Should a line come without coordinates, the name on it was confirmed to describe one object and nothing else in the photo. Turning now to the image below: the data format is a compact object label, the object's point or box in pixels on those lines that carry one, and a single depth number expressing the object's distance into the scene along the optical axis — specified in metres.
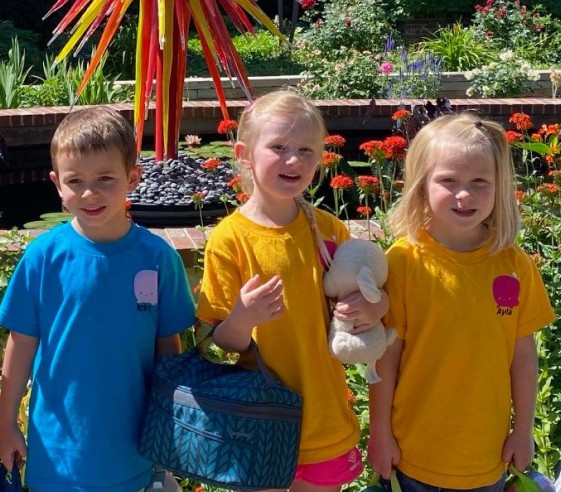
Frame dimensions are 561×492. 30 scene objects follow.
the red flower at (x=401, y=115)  3.72
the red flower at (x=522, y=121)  3.62
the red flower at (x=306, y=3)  10.61
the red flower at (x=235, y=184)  3.21
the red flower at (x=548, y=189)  3.44
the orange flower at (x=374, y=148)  3.34
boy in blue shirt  2.05
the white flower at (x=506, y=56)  9.48
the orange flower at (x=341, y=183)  3.15
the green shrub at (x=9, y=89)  6.14
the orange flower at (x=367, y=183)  3.25
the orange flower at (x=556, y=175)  3.61
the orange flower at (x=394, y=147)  3.31
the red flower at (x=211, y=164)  3.48
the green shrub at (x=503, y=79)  9.11
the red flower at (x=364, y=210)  3.32
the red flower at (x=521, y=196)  3.41
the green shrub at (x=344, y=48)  8.52
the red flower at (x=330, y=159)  3.24
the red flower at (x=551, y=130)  3.72
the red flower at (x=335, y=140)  3.35
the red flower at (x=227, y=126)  3.62
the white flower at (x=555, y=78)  5.86
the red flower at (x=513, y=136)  3.42
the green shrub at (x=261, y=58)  12.43
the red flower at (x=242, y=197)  3.10
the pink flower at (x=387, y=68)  8.10
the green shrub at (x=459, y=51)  11.79
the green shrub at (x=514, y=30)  12.89
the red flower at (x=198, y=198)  3.43
